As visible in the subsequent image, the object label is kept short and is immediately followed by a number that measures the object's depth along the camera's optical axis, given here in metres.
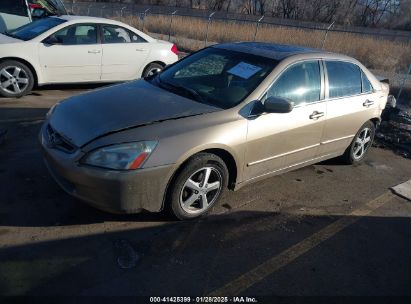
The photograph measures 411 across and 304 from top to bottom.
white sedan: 7.15
